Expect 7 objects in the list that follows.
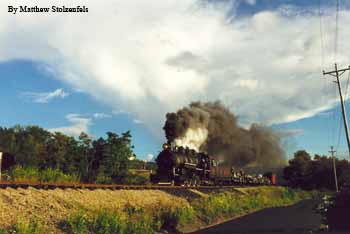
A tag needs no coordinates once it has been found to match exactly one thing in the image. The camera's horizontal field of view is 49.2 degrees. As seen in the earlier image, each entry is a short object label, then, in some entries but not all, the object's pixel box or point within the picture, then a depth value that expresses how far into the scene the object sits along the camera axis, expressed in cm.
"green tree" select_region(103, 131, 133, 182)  4441
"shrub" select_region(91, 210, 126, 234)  1382
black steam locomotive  3447
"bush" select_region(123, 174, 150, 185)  4341
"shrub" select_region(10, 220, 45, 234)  1130
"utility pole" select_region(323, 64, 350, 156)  3723
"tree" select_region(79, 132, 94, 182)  4755
